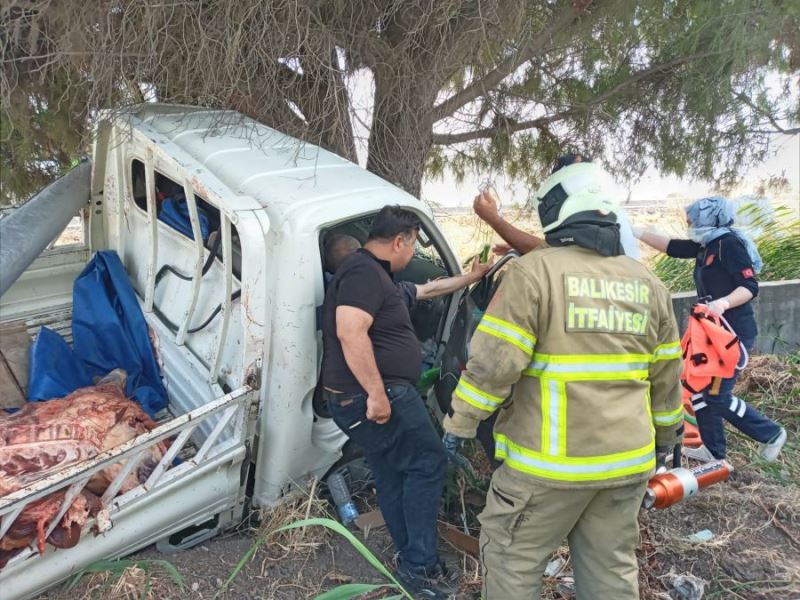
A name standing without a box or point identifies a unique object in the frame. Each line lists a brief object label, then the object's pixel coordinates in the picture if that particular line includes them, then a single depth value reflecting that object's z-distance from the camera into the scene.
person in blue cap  3.80
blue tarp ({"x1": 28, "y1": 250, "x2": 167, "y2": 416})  3.66
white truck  2.82
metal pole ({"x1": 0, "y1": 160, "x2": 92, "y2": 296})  3.37
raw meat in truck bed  2.53
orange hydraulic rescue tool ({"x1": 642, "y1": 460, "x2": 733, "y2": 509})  2.63
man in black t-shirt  2.85
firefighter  2.21
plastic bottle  3.33
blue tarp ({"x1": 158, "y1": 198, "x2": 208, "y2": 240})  3.65
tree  3.43
